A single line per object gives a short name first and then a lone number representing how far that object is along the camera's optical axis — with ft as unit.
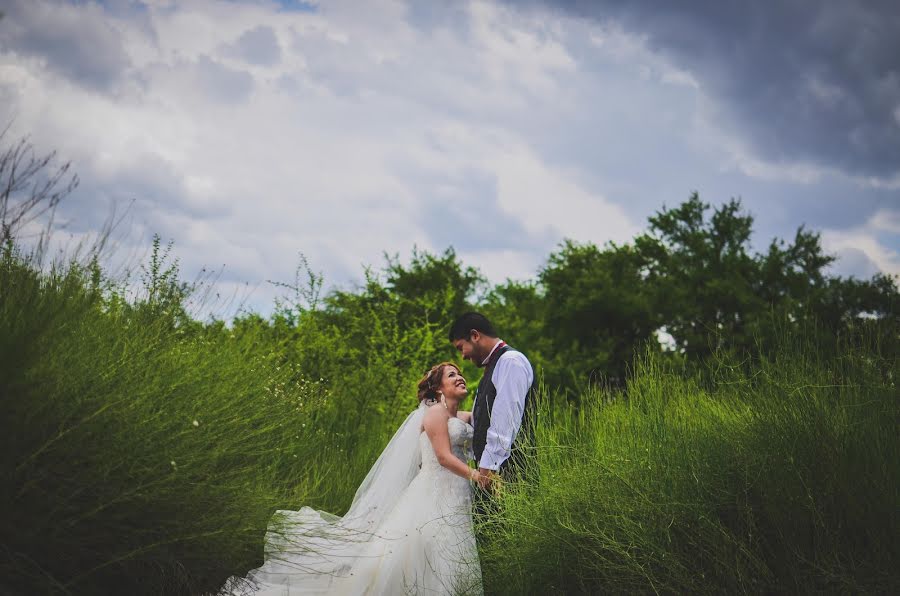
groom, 14.97
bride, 13.94
